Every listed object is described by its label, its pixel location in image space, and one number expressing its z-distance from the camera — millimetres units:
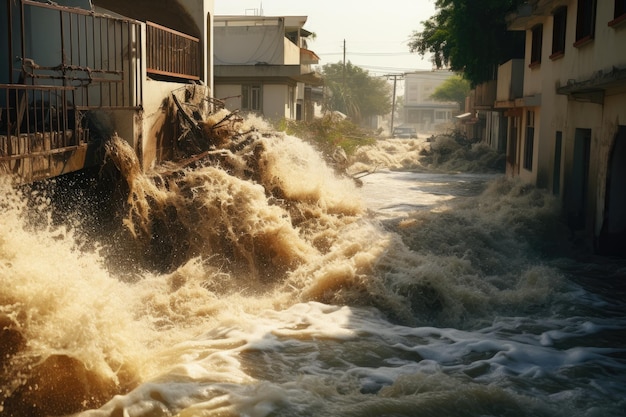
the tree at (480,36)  25469
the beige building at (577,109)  11844
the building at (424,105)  108662
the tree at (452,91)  76750
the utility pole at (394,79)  85144
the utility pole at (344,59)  71812
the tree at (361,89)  79438
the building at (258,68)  28516
